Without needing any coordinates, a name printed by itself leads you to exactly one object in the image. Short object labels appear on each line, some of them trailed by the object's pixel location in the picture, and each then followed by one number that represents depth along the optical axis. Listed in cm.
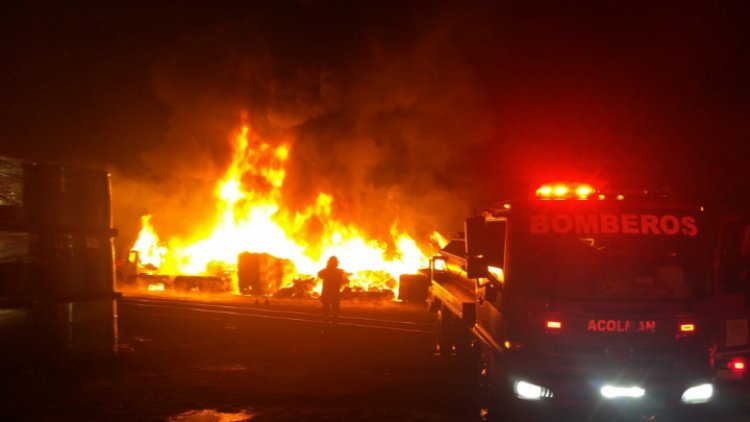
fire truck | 587
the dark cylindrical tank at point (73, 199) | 928
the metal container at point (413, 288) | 2109
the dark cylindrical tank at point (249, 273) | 2427
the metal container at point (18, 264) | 873
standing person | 1374
